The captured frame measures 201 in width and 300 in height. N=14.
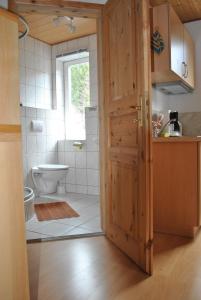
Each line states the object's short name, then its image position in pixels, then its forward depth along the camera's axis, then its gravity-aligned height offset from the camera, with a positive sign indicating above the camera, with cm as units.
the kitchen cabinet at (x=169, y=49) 237 +84
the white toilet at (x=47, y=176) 377 -51
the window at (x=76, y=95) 426 +73
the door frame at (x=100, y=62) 167 +61
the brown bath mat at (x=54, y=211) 296 -83
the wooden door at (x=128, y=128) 168 +8
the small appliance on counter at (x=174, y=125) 294 +15
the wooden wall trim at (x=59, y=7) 212 +109
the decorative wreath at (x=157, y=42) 239 +86
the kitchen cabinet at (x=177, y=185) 226 -40
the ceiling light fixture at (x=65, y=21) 329 +149
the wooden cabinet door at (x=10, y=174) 101 -13
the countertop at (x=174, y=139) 223 +0
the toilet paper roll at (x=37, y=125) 396 +23
